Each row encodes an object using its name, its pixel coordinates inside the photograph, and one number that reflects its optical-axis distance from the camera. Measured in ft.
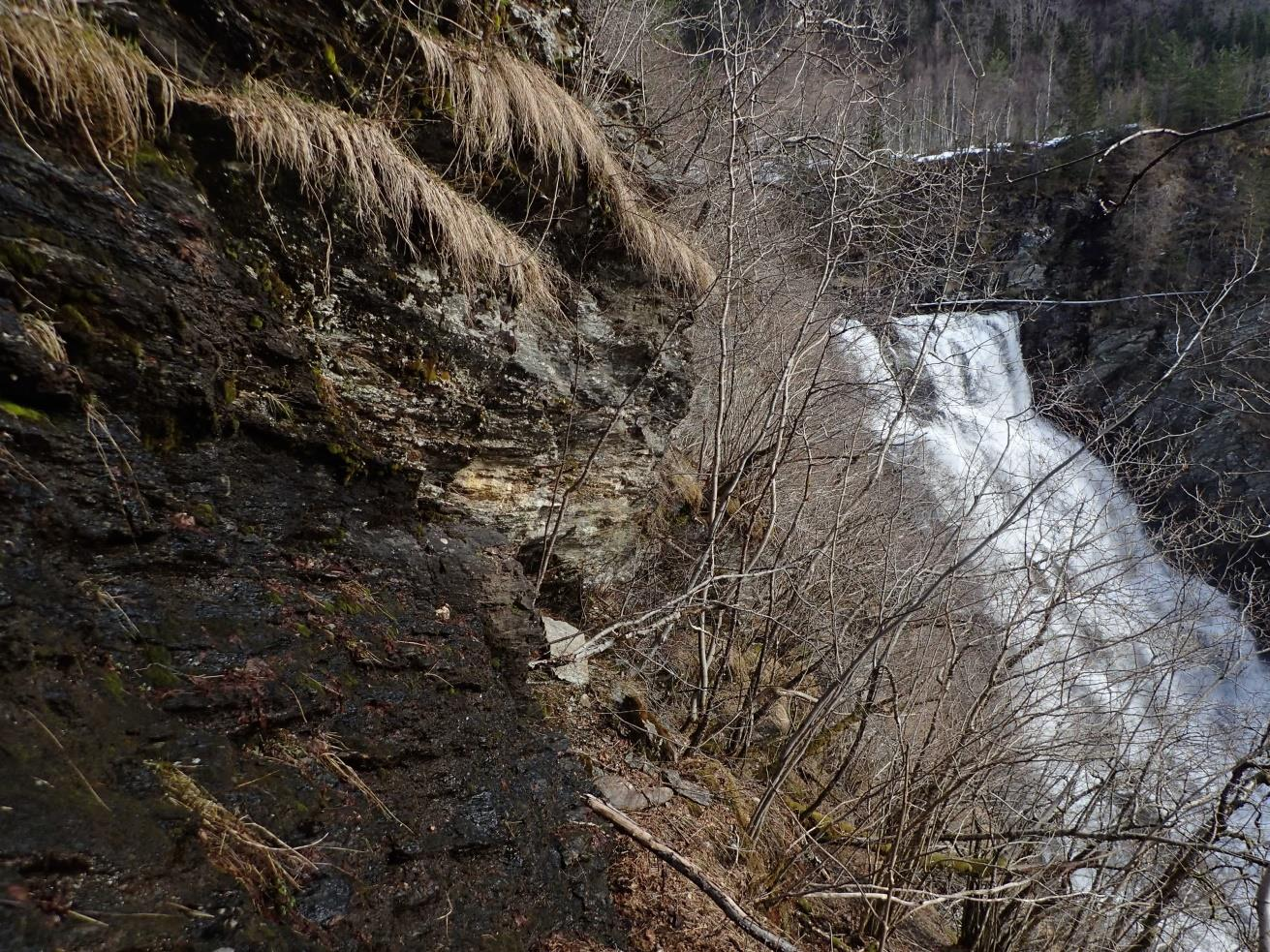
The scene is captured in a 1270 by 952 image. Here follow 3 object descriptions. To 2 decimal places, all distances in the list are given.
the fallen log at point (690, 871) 7.68
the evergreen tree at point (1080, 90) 81.76
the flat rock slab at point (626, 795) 9.04
